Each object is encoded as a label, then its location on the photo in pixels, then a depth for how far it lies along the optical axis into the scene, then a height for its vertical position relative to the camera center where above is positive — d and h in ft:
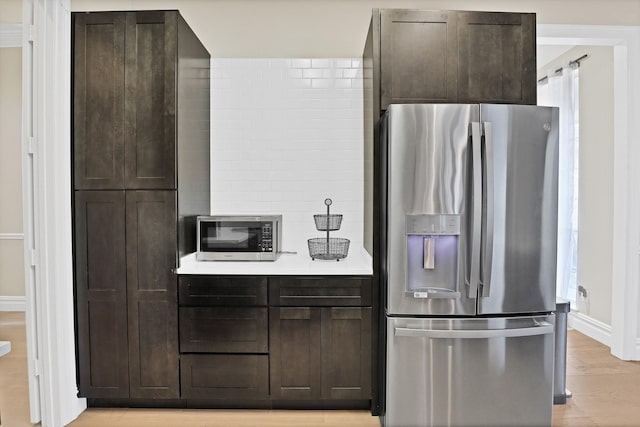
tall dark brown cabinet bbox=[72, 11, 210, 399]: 9.19 +0.02
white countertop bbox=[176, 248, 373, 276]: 9.23 -1.33
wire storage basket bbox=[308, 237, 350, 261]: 10.40 -1.05
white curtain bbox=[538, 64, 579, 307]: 14.87 +0.52
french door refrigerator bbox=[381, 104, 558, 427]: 7.98 -1.06
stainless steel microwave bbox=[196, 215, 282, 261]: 9.97 -0.79
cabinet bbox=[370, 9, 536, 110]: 9.03 +2.74
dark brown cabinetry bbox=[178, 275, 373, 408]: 9.20 -2.66
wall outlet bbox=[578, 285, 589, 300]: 14.51 -2.81
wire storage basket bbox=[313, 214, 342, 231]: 10.70 -0.49
